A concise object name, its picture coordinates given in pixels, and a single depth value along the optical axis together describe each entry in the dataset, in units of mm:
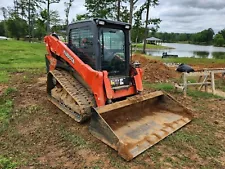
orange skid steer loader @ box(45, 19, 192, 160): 3037
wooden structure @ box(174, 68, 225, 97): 5493
